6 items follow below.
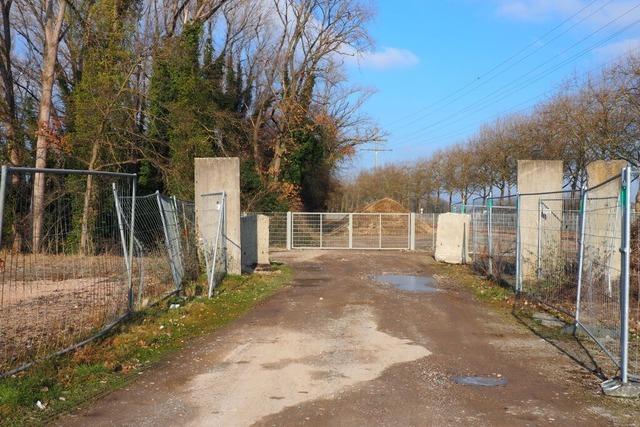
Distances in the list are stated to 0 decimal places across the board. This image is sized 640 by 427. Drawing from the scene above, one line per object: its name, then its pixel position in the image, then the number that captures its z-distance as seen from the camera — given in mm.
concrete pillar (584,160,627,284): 9359
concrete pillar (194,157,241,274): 15523
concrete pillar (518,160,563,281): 11727
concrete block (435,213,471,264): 20672
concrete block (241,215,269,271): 18234
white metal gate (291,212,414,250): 28984
